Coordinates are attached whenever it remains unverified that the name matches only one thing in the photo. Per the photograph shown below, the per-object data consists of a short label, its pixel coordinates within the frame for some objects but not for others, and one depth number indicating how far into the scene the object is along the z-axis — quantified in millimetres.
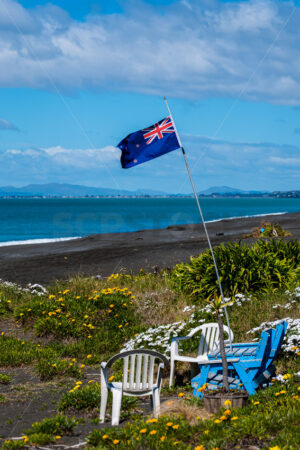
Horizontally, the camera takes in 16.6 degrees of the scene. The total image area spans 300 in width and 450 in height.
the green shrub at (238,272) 23339
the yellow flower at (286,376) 12983
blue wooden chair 12642
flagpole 15914
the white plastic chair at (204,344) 14594
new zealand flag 16163
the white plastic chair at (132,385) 12156
